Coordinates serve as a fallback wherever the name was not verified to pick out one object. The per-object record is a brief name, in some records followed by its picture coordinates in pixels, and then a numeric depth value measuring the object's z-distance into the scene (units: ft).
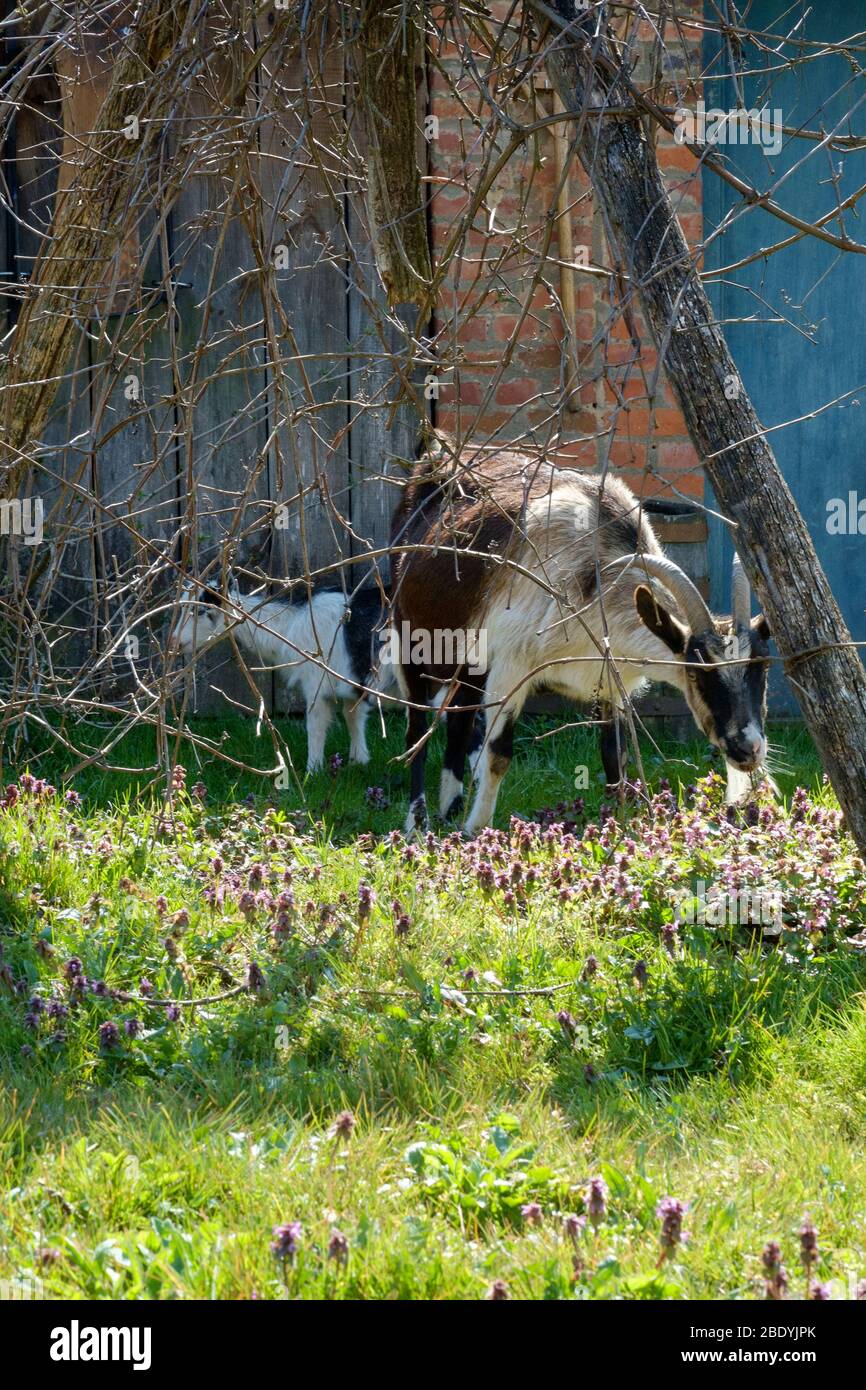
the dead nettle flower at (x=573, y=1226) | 16.38
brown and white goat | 33.99
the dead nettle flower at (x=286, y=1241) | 15.34
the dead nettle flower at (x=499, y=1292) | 14.89
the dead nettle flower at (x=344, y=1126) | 18.75
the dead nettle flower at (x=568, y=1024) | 22.81
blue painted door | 47.39
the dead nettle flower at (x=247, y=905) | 27.14
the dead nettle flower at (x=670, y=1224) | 15.93
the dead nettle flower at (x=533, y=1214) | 16.84
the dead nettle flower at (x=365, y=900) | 26.40
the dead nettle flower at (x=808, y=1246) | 15.67
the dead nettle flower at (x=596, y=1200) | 16.65
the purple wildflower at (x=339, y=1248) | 15.58
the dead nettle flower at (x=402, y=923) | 25.91
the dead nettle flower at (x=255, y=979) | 23.93
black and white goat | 43.65
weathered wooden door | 44.39
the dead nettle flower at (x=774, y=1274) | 15.08
